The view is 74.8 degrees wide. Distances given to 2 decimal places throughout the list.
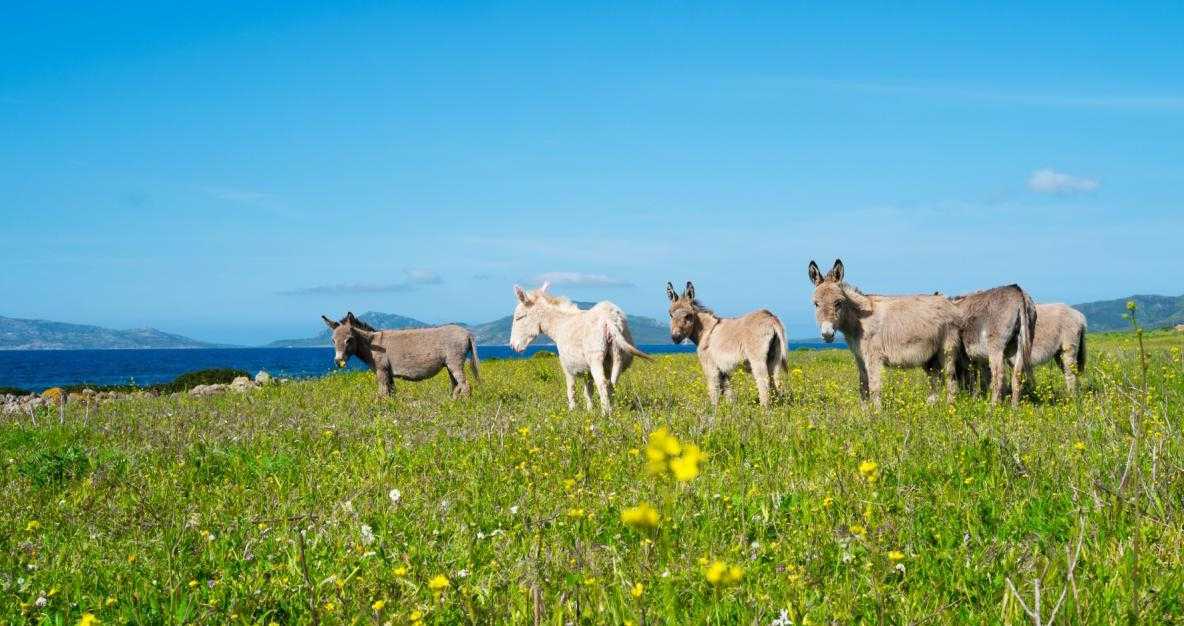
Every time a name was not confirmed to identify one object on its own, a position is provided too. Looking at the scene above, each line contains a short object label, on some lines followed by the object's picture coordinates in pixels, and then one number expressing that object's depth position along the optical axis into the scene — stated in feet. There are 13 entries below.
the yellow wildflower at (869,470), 9.70
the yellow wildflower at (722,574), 5.97
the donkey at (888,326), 42.16
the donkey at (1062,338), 50.44
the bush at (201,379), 102.59
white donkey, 46.65
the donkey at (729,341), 43.75
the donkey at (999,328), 41.04
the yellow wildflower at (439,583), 9.57
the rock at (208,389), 86.52
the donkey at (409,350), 60.23
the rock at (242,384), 85.50
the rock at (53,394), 70.05
